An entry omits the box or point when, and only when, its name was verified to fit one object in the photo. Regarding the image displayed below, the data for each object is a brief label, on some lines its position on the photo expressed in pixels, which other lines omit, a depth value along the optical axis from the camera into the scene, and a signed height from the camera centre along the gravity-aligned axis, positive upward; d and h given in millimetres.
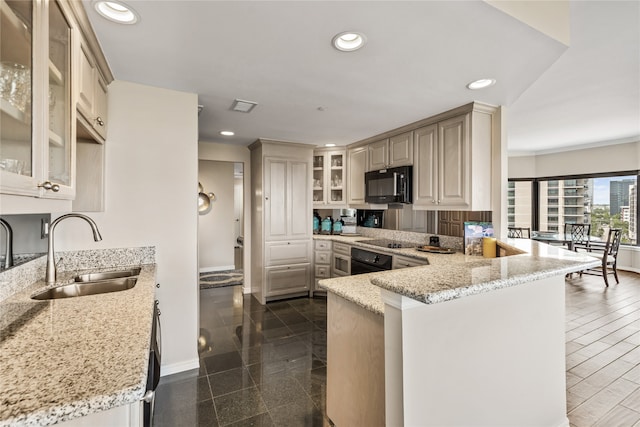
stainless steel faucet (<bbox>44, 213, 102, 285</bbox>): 1729 -286
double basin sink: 1709 -442
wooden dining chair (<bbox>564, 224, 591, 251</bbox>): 5833 -403
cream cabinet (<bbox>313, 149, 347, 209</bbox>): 4820 +555
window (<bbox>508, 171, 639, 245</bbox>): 5844 +249
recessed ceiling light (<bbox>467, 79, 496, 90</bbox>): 2214 +982
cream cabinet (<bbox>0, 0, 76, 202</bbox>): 896 +393
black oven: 3518 -587
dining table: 5548 -465
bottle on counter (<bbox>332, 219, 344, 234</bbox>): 5113 -227
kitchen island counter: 1163 -600
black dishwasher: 1231 -732
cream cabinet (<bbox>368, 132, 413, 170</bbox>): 3498 +777
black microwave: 3449 +351
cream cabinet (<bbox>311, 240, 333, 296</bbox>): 4617 -716
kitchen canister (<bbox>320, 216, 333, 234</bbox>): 5160 -214
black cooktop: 3750 -387
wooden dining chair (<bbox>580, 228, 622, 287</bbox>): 5008 -667
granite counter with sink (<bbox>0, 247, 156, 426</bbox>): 697 -432
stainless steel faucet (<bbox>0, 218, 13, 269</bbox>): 1549 -175
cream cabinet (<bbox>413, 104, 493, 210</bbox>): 2793 +515
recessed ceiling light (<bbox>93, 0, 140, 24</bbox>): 1397 +966
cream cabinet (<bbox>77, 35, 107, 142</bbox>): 1556 +682
